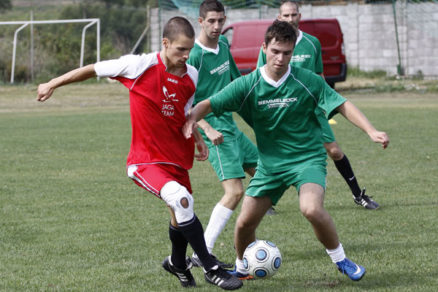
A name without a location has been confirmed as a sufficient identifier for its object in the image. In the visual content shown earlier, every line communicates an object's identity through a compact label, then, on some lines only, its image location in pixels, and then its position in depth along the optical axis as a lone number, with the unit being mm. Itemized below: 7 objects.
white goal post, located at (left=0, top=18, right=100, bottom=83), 53825
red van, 44625
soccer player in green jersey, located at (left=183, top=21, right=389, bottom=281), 9820
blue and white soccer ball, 10148
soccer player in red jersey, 9711
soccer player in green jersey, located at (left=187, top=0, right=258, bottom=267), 11945
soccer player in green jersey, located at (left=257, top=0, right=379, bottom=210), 15172
